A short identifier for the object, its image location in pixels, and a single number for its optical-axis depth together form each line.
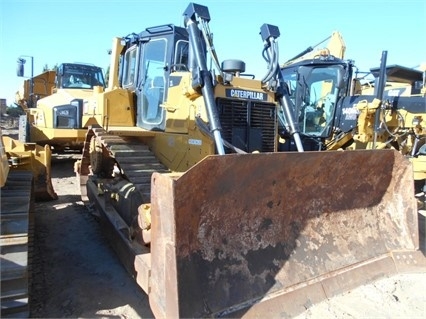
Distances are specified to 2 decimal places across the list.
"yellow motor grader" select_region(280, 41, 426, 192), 6.77
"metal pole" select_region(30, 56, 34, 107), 11.84
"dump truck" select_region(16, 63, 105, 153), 9.40
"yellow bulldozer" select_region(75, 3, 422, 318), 2.73
